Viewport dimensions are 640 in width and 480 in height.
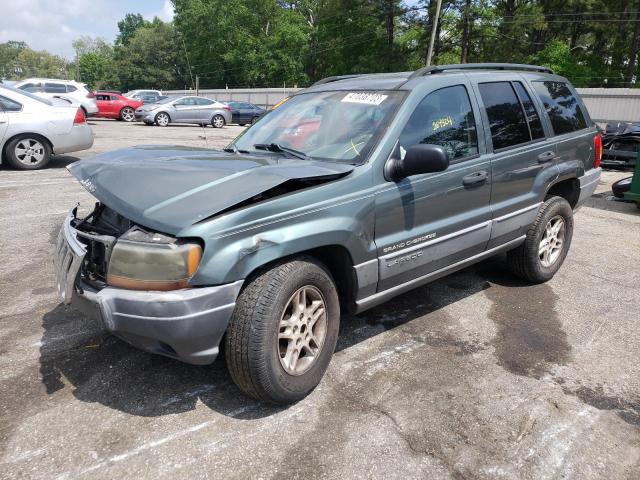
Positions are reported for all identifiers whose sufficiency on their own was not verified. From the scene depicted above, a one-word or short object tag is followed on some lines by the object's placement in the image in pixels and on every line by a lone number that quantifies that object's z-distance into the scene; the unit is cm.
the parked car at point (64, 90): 1962
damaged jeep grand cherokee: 254
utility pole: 2632
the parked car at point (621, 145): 1220
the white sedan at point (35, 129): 916
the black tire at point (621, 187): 894
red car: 2386
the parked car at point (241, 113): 2518
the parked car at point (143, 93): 2862
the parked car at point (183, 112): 2191
